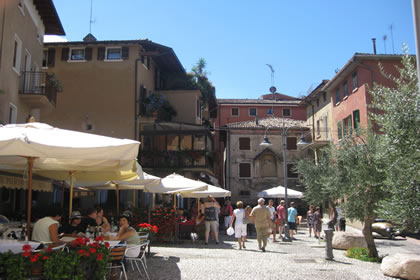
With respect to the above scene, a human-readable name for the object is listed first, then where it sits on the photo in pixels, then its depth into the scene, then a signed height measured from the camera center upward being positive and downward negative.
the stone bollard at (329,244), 12.01 -1.00
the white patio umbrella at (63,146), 6.08 +0.95
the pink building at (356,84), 25.48 +8.02
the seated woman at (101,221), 10.20 -0.26
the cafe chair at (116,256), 7.48 -0.81
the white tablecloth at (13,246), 6.30 -0.52
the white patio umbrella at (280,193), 26.50 +1.00
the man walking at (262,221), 13.97 -0.39
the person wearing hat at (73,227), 8.56 -0.33
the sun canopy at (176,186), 15.12 +0.85
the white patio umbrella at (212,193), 19.55 +0.77
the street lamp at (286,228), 19.13 -0.89
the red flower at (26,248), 5.85 -0.51
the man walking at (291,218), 20.22 -0.44
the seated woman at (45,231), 7.43 -0.36
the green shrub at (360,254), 12.40 -1.40
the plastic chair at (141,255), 8.46 -0.93
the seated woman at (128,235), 8.56 -0.53
